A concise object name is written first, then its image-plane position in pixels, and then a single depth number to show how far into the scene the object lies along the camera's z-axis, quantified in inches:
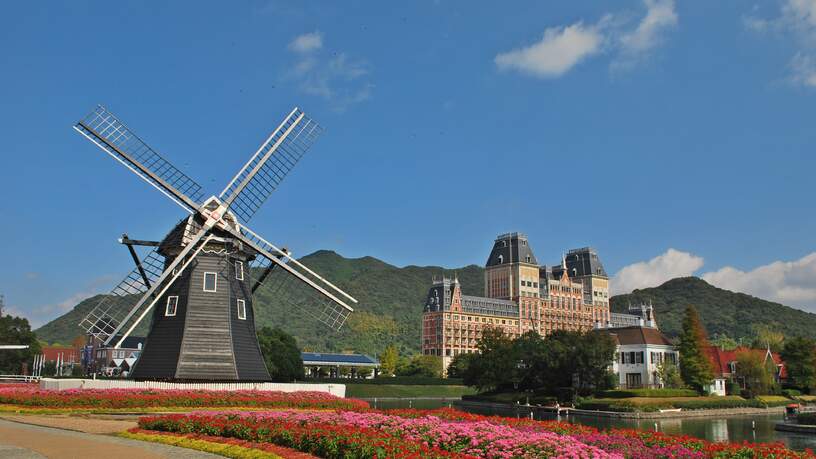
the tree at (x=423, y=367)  4500.5
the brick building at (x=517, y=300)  5659.5
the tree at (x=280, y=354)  2844.5
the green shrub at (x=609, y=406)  2235.0
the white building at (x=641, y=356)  2989.7
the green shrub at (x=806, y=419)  1605.6
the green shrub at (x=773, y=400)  2630.4
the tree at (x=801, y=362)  2920.8
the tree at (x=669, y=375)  2696.9
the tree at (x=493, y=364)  2837.1
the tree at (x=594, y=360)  2561.5
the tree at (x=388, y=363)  4584.2
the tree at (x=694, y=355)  2711.6
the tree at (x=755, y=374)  2832.2
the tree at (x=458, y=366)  3576.0
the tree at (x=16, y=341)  3134.8
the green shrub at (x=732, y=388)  2837.1
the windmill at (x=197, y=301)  1280.8
